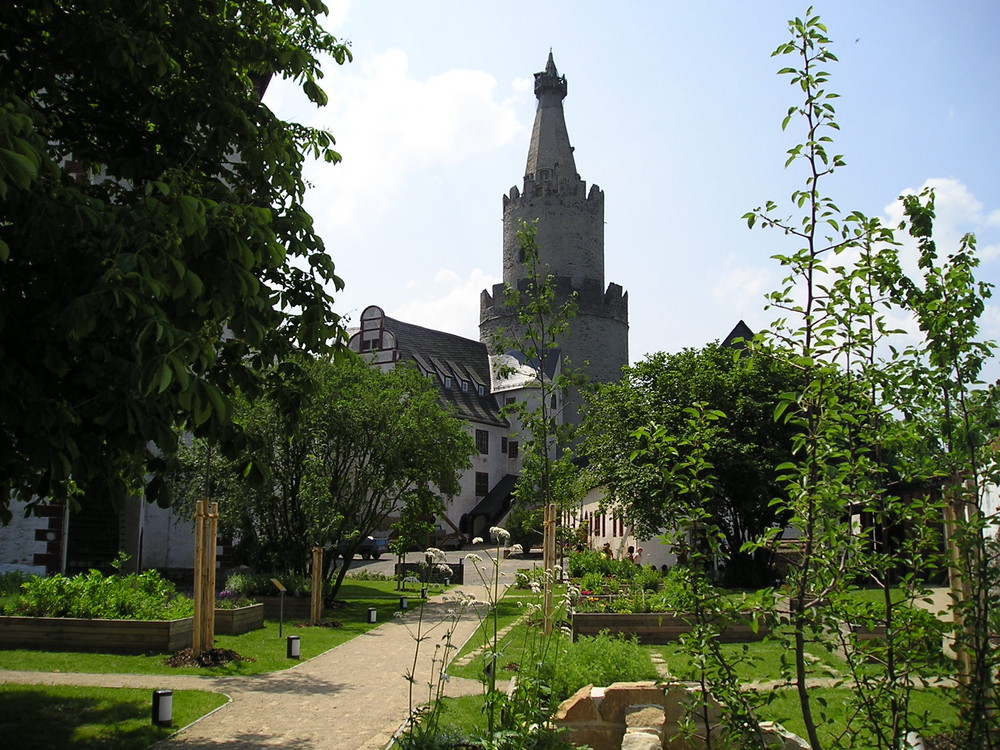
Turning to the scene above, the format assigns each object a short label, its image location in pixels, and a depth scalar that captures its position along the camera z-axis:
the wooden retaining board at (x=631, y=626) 14.49
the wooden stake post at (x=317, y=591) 18.03
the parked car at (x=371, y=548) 45.36
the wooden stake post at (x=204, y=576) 12.72
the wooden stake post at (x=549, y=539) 13.65
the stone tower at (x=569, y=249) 70.31
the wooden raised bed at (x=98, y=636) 13.27
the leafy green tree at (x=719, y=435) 27.52
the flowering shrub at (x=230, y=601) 17.25
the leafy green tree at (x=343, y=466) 21.55
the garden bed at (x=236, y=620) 16.08
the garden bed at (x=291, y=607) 19.75
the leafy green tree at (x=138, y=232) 5.17
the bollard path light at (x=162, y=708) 8.73
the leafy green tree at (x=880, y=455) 4.59
